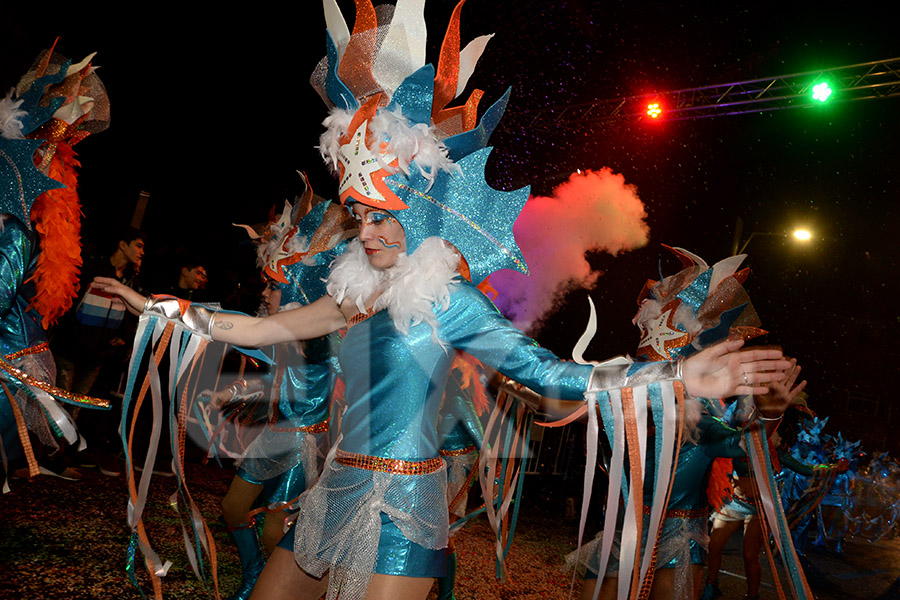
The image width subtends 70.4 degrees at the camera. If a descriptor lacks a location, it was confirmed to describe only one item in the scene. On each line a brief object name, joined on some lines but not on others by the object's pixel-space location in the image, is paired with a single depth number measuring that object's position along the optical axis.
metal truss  7.31
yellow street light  8.47
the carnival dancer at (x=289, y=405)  3.19
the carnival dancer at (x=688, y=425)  3.12
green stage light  7.40
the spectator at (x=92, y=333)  5.23
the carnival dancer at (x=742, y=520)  5.09
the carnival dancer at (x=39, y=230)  2.87
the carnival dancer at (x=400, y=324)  1.75
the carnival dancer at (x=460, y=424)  3.57
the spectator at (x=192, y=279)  5.80
